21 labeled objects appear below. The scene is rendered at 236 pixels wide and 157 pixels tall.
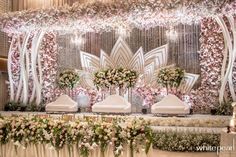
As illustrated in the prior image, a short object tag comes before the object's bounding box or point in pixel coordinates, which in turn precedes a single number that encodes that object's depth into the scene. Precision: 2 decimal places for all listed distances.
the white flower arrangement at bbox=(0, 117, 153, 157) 4.09
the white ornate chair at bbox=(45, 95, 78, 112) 10.09
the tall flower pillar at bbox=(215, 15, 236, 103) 8.68
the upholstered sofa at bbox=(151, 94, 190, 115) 8.71
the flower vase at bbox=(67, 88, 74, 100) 11.32
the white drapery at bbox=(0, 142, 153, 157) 4.18
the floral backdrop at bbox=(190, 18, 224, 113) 9.59
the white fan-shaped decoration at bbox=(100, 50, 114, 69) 11.12
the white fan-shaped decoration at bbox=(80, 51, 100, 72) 11.26
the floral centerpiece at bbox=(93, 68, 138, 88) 9.74
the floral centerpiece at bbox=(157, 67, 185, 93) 9.39
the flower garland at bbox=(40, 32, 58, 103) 11.45
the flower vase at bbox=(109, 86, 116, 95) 10.45
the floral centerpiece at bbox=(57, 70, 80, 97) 10.63
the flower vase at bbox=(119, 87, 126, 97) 10.45
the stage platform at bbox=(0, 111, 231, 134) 6.90
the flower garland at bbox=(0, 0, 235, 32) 7.75
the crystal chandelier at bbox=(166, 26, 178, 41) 10.37
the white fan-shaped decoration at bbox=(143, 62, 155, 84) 10.55
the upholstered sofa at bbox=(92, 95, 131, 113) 9.33
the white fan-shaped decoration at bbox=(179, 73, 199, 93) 10.07
